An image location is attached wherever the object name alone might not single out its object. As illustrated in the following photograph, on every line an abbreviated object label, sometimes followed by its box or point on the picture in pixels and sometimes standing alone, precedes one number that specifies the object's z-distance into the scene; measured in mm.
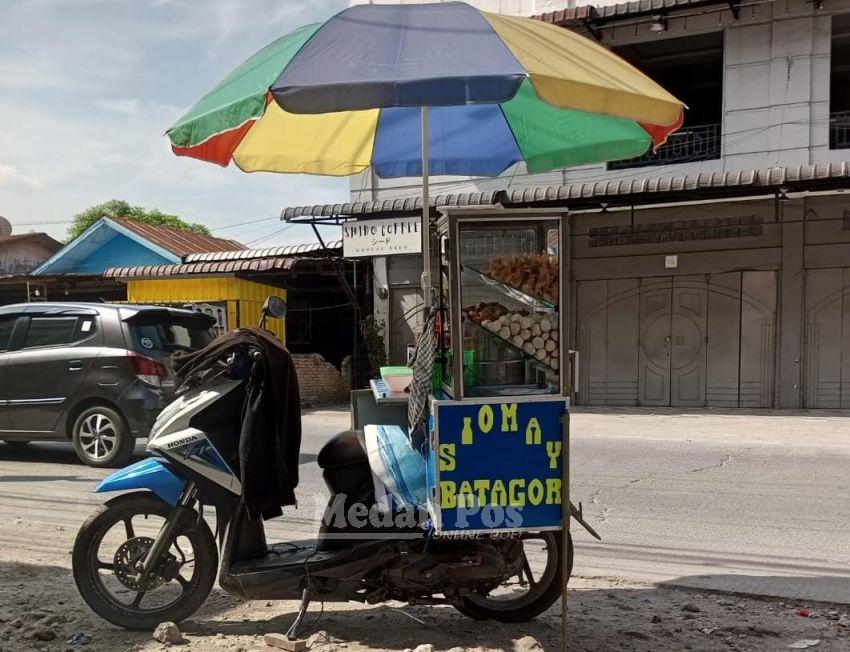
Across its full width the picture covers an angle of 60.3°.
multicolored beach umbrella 2963
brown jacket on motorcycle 3447
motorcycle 3434
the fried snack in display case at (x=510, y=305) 3393
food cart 3285
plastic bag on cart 3512
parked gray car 7848
